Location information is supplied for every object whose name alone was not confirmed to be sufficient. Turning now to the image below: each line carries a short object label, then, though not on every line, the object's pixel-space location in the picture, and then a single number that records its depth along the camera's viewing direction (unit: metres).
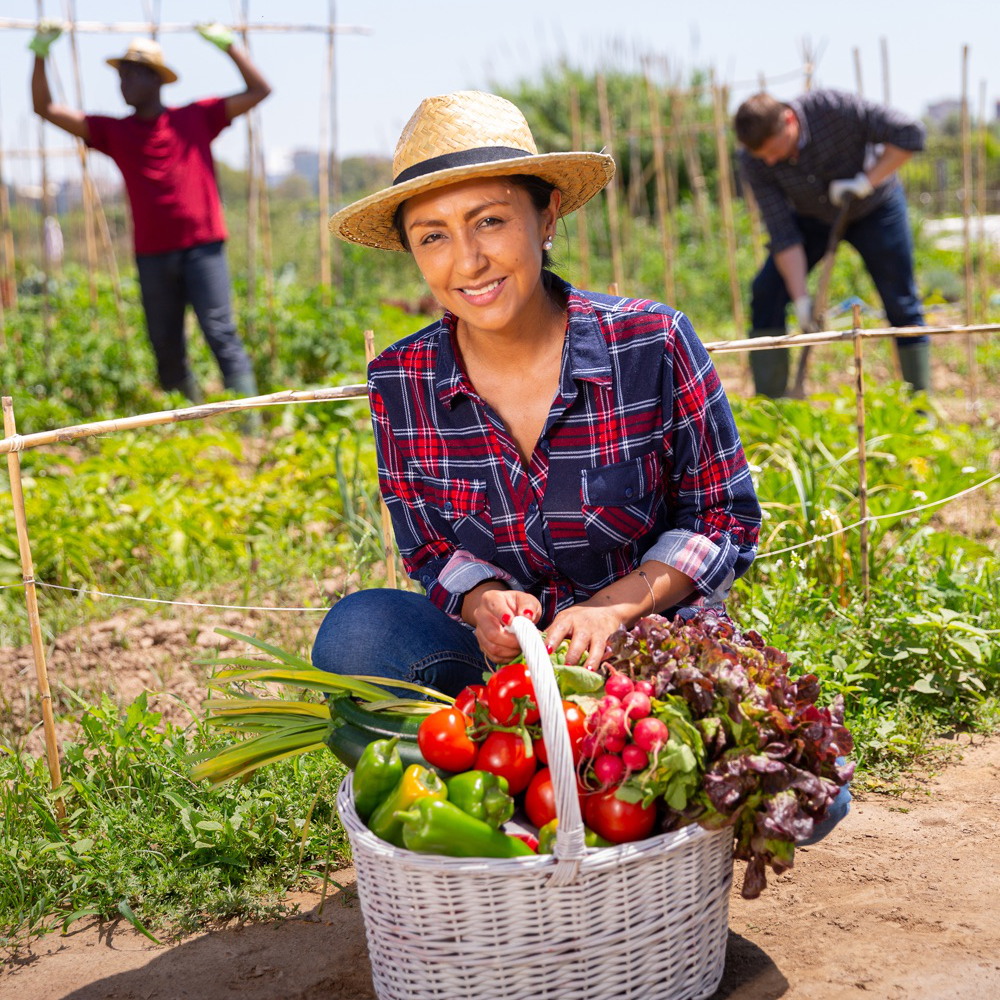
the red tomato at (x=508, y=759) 1.75
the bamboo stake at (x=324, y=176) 7.34
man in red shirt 5.61
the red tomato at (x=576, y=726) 1.74
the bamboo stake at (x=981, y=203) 7.51
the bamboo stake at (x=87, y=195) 6.73
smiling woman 2.02
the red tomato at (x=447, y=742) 1.77
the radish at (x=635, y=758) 1.67
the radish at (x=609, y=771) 1.68
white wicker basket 1.59
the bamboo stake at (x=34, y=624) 2.46
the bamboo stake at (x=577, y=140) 8.00
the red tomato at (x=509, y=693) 1.77
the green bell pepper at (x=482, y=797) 1.66
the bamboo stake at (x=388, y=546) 2.89
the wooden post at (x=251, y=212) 6.72
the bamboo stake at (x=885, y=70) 7.12
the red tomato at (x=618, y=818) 1.67
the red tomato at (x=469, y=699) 1.84
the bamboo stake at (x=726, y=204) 6.91
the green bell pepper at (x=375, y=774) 1.78
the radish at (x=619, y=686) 1.75
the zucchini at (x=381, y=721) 1.97
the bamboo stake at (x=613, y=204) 7.20
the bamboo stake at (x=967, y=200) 5.78
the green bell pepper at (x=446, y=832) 1.60
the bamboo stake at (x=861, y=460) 3.07
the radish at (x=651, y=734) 1.65
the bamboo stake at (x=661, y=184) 7.52
